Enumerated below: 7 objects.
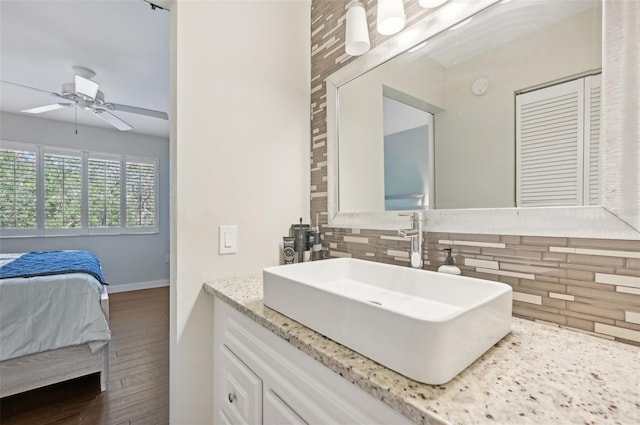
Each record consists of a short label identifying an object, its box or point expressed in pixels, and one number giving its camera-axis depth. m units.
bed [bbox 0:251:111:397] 1.75
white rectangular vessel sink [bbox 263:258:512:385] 0.49
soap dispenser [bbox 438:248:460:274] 0.90
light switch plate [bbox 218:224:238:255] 1.24
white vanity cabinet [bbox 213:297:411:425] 0.58
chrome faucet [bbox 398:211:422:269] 0.98
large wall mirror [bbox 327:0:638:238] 0.73
